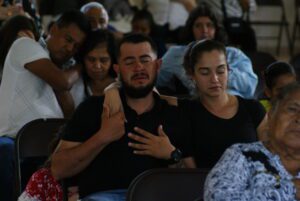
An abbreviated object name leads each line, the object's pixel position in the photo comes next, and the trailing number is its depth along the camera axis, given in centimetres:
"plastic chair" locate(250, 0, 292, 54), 1614
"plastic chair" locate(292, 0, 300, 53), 1614
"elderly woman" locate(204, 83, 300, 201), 361
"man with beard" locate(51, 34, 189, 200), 474
